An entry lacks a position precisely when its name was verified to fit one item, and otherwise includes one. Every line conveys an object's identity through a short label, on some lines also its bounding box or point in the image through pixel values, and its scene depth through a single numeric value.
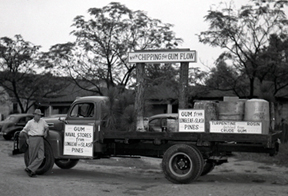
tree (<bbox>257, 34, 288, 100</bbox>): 22.52
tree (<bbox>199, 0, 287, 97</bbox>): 23.48
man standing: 11.20
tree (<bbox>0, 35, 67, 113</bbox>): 33.41
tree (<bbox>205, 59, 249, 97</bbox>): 24.08
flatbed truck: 10.13
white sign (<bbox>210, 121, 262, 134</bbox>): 9.88
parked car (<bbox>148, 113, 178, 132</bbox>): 10.81
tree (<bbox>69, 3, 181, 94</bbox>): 27.53
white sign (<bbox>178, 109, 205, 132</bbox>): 10.33
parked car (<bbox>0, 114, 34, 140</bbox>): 25.48
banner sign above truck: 11.12
